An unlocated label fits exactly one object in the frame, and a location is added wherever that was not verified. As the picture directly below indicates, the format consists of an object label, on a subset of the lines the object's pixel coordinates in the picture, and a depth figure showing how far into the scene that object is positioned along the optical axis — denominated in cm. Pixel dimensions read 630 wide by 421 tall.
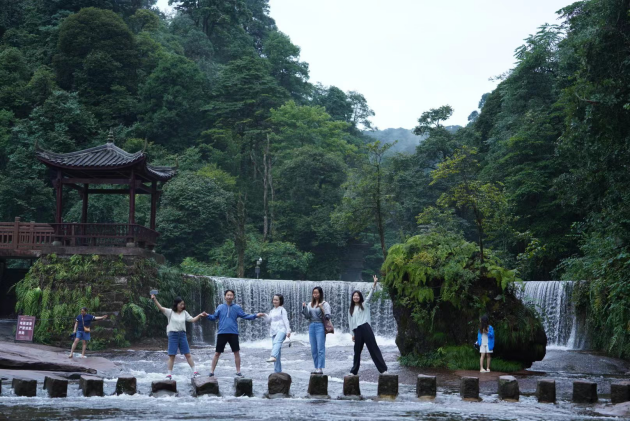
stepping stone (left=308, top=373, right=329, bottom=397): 1122
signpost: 2045
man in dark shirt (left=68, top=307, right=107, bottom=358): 1789
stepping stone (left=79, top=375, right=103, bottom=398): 1108
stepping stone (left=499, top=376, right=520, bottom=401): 1115
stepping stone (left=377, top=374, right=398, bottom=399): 1123
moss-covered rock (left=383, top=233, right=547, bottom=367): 1585
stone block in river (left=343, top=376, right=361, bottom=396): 1115
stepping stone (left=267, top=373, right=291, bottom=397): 1129
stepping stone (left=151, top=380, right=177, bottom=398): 1120
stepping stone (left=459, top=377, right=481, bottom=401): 1117
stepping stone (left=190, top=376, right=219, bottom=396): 1119
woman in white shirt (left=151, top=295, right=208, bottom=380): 1267
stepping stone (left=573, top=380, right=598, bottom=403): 1115
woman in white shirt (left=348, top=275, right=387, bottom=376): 1251
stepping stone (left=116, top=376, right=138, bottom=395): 1122
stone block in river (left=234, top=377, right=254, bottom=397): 1127
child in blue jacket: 1494
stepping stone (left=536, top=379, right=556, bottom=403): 1110
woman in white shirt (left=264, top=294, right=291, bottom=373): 1229
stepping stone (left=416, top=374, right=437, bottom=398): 1123
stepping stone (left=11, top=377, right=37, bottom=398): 1099
